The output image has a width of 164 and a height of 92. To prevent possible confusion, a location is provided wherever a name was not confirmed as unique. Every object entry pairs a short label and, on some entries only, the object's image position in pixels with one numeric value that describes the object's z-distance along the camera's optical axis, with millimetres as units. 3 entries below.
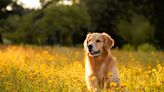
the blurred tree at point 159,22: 27422
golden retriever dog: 8117
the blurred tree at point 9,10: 25594
